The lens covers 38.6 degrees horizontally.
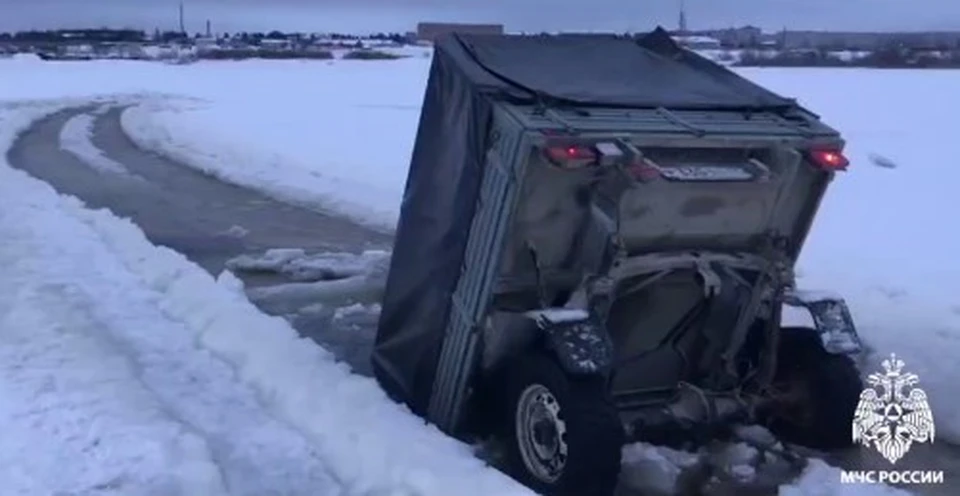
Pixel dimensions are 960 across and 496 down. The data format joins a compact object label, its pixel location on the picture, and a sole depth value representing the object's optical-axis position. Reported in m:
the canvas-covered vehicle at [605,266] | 5.84
